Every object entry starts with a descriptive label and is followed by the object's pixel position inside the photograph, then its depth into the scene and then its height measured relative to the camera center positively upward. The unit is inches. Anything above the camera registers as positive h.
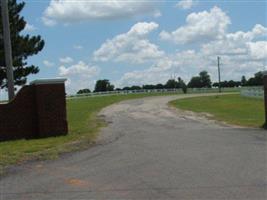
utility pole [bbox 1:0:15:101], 770.8 +76.8
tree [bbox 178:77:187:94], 3622.8 +6.7
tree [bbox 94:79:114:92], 4667.8 +38.2
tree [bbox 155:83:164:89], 4837.6 +4.7
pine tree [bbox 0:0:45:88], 1325.0 +121.2
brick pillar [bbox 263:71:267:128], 767.1 -4.4
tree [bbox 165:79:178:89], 4822.3 +18.3
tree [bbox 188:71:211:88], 5423.2 +36.8
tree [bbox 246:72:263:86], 4732.3 +6.6
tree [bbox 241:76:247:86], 5251.0 +11.7
